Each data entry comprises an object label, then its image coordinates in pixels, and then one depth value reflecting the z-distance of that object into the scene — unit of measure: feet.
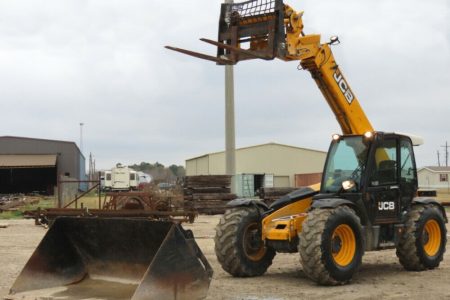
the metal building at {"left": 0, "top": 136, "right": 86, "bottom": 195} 185.16
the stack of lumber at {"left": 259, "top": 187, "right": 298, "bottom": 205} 84.63
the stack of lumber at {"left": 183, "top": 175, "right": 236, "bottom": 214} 88.43
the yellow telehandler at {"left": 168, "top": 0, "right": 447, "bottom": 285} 31.81
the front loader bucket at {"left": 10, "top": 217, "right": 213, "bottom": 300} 23.15
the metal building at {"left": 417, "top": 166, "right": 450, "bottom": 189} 280.35
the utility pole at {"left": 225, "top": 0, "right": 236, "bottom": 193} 86.74
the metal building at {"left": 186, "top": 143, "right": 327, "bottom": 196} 191.72
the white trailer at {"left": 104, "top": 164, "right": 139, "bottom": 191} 189.16
